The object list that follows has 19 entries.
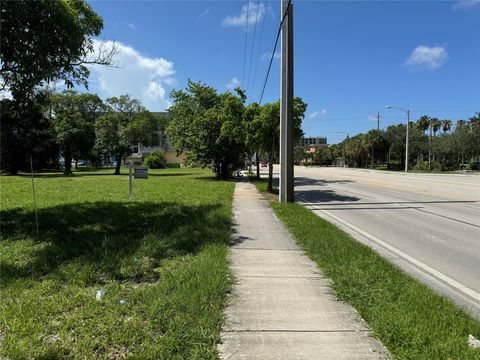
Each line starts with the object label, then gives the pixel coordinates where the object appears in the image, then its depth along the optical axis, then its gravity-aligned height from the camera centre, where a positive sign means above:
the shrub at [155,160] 64.88 -0.79
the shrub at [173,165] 81.49 -2.06
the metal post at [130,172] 14.07 -0.60
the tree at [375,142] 76.38 +2.13
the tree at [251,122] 19.14 +1.56
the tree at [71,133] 40.81 +2.52
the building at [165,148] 101.16 +2.09
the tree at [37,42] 6.94 +2.13
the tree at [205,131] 29.51 +1.91
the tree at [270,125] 18.41 +1.39
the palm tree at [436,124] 88.50 +6.27
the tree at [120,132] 44.53 +2.72
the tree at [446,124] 89.75 +6.35
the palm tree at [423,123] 86.73 +6.42
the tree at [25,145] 36.47 +1.25
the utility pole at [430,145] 62.44 +1.12
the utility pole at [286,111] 14.03 +1.56
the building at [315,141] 164.75 +5.44
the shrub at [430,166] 56.69 -2.03
